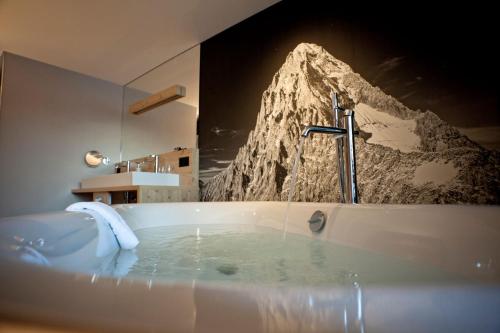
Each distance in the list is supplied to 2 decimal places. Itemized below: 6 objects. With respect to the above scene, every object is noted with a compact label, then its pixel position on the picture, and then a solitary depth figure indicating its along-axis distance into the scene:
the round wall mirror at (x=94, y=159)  3.51
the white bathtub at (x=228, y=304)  0.19
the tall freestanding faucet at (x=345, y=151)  1.38
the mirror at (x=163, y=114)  2.92
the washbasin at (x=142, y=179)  2.33
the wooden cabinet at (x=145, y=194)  2.32
